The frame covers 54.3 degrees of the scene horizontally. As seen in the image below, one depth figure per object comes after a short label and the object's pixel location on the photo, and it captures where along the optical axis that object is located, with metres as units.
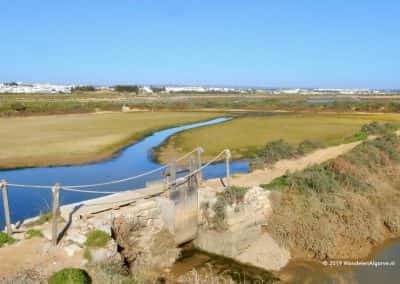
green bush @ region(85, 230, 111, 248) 8.97
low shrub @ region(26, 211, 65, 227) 9.84
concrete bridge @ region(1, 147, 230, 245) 10.11
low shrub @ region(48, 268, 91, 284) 7.45
